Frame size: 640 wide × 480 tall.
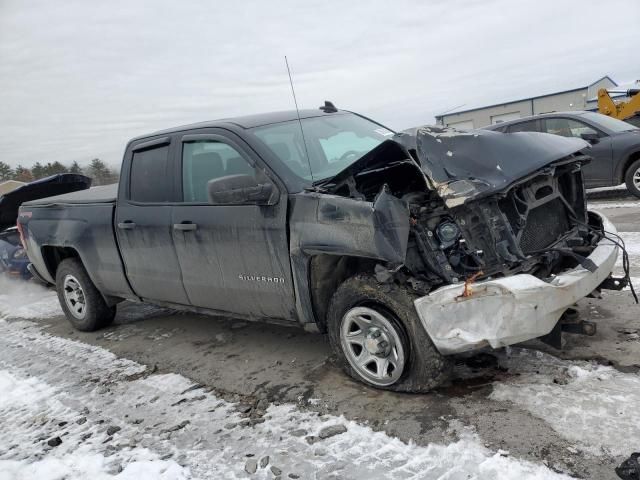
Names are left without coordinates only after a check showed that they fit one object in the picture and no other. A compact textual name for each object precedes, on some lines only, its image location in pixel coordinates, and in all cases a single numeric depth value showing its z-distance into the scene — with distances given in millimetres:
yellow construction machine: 13919
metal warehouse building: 30719
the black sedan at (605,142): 8695
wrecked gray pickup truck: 2916
